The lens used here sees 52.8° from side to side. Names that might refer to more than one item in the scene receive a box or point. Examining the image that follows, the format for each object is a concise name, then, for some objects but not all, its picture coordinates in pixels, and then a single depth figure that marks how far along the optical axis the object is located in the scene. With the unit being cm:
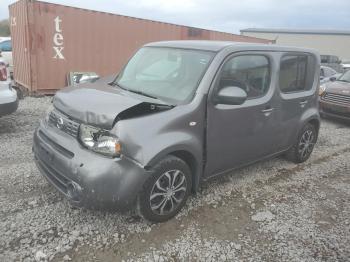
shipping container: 1004
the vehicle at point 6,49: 1394
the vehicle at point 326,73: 1304
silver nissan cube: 303
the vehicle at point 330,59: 2723
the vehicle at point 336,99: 863
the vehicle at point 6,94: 566
